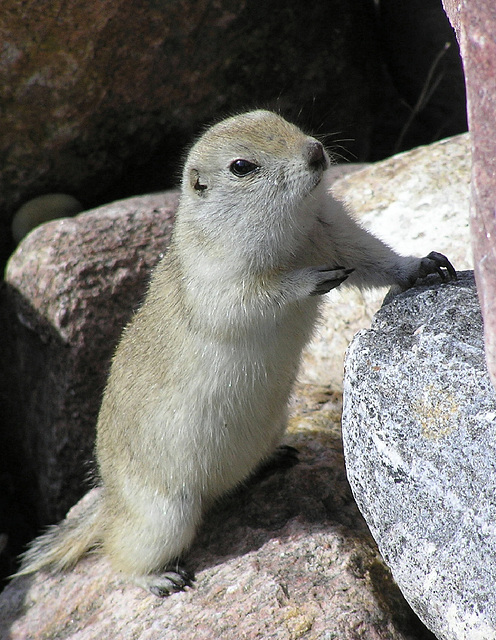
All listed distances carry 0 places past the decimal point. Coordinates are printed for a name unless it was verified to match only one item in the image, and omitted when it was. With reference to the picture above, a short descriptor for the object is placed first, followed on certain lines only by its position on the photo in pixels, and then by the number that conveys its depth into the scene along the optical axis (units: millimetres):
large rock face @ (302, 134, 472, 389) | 10750
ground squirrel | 7816
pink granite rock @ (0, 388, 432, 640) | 7500
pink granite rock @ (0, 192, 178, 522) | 11719
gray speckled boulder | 5844
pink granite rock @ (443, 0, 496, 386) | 5359
